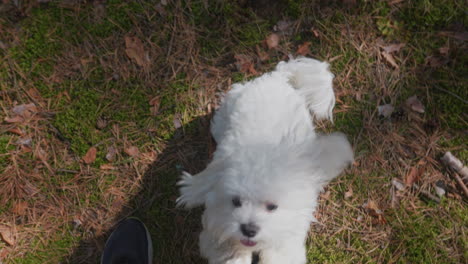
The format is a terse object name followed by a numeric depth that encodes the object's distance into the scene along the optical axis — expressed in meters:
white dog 1.83
